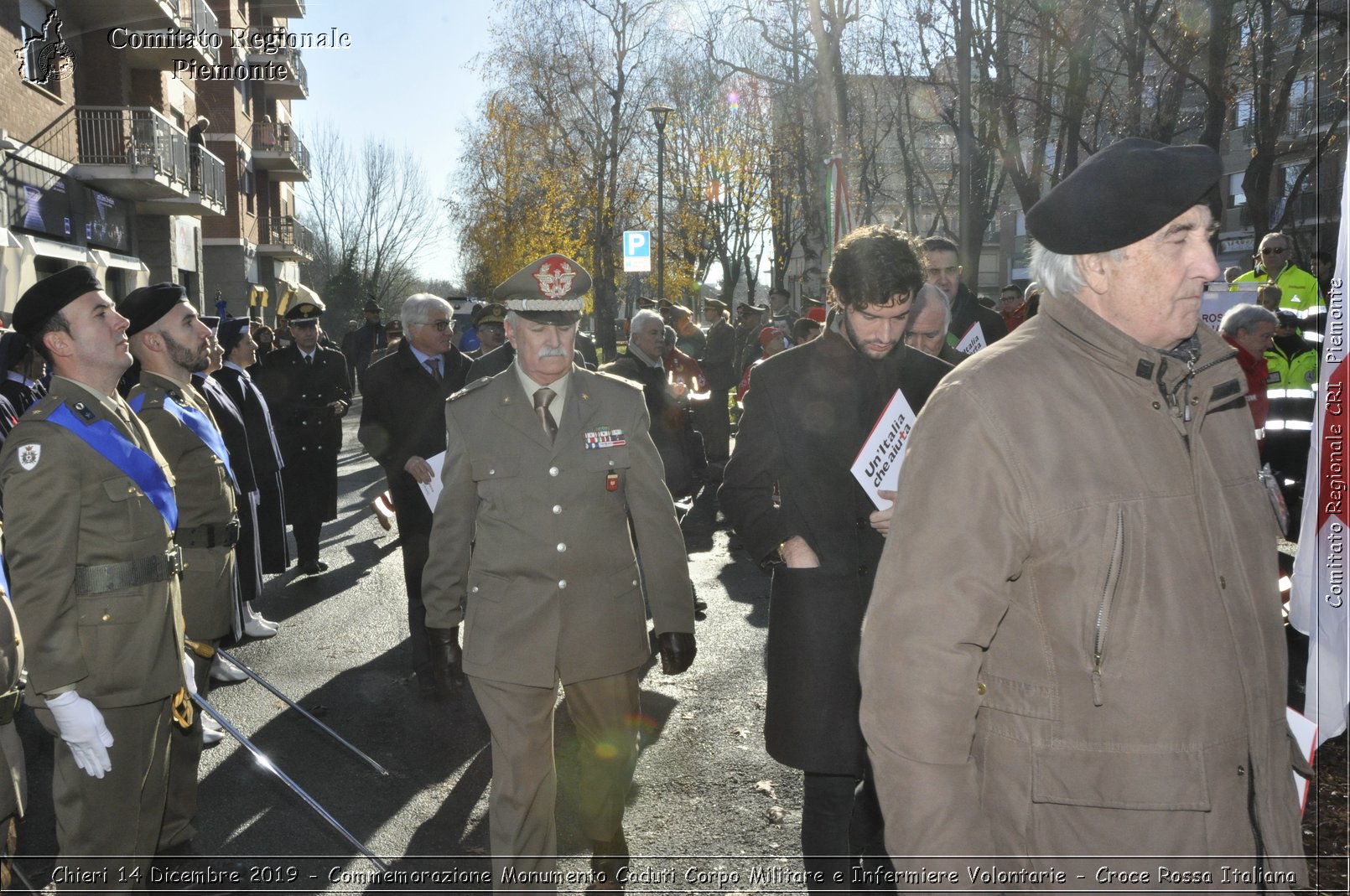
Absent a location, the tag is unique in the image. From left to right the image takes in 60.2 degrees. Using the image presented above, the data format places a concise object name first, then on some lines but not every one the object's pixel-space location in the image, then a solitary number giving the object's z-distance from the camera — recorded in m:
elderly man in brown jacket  1.97
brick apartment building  18.89
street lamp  28.58
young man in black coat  3.64
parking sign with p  25.75
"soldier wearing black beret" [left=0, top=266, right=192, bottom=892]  3.37
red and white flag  2.98
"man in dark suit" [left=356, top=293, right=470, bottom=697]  6.83
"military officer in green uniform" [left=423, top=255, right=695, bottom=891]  3.81
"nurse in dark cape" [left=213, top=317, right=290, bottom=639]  8.38
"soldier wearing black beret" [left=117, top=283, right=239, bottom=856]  4.75
